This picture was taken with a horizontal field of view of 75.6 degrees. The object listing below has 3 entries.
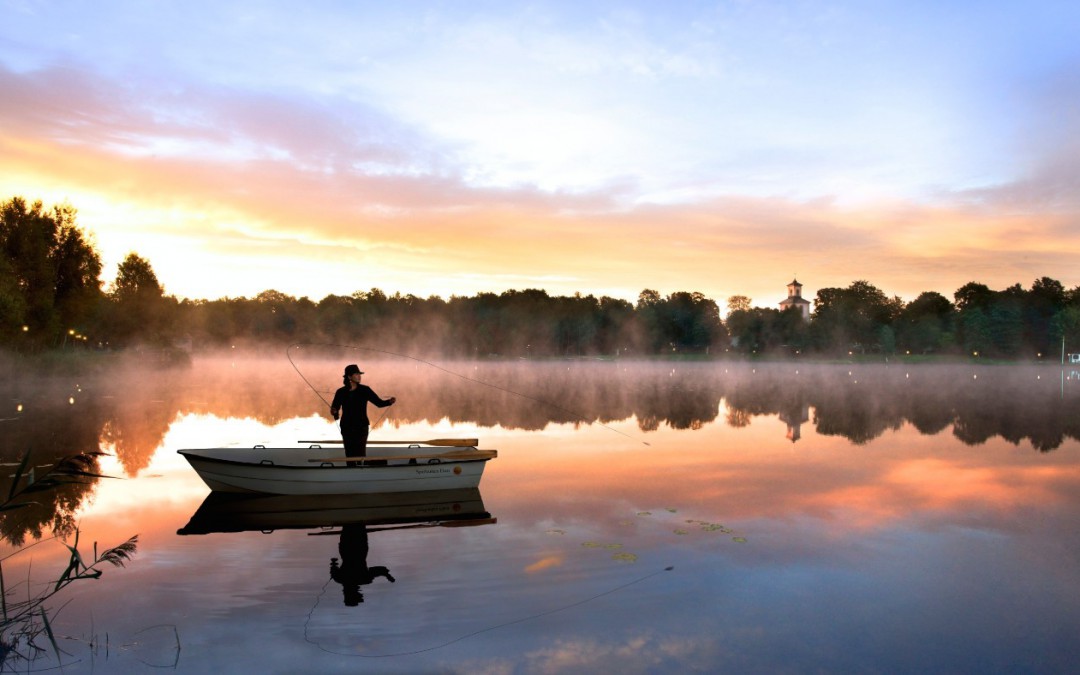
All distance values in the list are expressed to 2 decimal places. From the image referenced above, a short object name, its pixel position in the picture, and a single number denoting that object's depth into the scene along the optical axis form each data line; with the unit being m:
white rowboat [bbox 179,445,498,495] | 14.03
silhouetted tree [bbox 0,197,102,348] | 44.62
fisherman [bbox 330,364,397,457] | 14.23
